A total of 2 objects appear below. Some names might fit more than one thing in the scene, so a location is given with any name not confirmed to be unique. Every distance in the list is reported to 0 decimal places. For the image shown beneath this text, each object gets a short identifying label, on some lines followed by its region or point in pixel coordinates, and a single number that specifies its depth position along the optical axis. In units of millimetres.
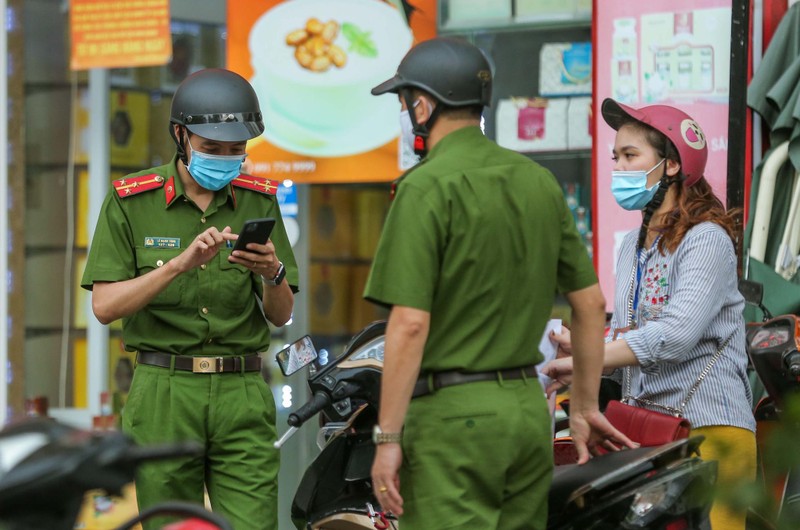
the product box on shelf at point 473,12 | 12227
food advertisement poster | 12477
